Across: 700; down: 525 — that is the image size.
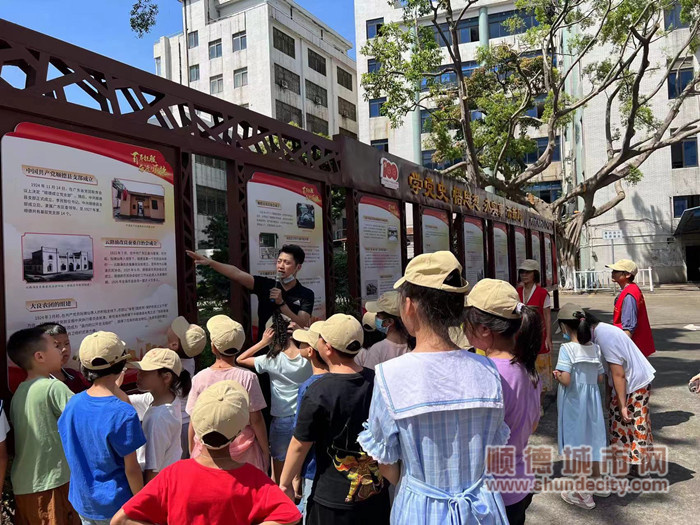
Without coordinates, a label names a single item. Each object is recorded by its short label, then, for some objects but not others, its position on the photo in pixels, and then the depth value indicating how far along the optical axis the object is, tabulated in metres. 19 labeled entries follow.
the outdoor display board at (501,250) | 11.40
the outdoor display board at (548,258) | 16.75
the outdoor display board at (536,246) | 15.06
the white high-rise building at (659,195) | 27.86
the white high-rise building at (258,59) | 32.06
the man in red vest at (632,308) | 5.43
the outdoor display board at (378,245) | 6.57
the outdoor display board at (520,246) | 13.01
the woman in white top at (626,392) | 3.89
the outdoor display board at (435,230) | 8.25
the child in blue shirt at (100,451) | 2.25
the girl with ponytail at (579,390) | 3.84
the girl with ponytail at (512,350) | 2.21
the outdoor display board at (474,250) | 9.74
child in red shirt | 1.74
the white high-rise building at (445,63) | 34.44
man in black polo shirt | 4.38
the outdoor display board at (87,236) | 3.02
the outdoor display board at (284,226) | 4.82
